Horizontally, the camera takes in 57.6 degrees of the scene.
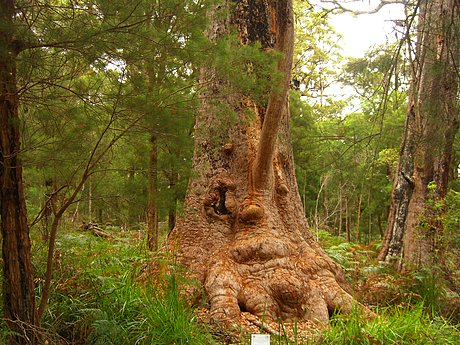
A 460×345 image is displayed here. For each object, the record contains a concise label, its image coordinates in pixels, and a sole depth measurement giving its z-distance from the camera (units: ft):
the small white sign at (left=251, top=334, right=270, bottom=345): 9.50
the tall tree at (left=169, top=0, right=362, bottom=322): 16.67
